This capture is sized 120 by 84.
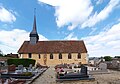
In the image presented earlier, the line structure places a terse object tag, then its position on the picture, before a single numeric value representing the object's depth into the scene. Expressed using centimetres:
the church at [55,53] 1833
